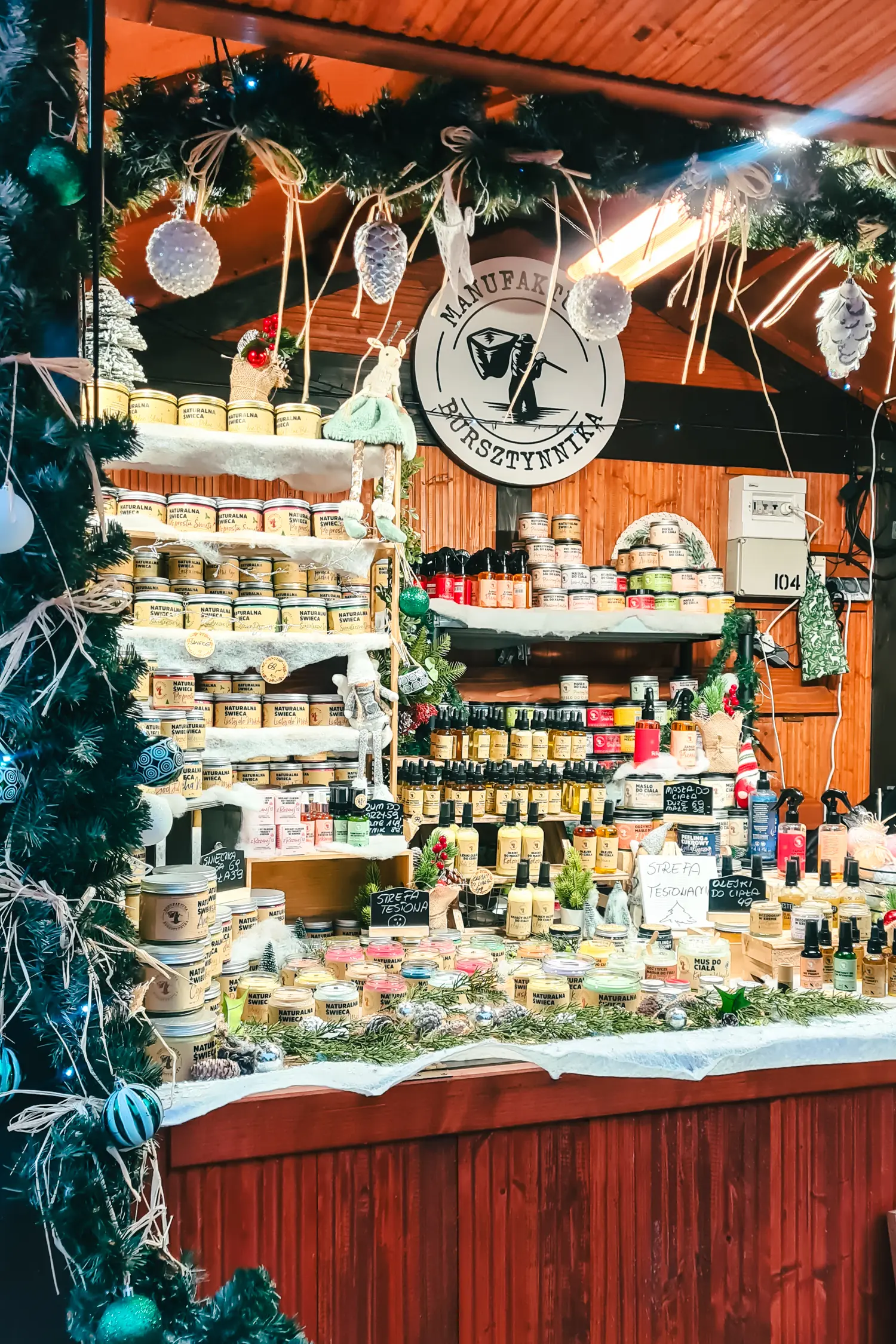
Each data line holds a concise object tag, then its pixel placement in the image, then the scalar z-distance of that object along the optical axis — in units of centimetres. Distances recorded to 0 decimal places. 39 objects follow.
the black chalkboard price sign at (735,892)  251
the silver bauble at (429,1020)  204
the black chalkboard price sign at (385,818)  323
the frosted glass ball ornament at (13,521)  118
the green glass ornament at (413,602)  371
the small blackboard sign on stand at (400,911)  243
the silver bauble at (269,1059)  188
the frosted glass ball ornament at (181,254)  176
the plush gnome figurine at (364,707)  342
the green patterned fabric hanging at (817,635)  538
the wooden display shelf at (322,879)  327
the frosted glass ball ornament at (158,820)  153
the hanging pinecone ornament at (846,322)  213
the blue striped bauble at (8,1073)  134
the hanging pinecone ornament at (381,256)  191
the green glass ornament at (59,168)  132
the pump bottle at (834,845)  313
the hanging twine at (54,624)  132
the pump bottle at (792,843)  326
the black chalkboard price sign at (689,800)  327
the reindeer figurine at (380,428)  331
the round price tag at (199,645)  313
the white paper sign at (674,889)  269
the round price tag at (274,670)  329
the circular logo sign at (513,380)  479
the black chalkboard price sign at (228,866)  219
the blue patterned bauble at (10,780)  133
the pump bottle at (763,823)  391
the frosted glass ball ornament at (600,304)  203
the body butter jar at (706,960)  238
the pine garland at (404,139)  165
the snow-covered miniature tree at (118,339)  333
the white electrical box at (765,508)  526
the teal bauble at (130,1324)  121
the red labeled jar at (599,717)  454
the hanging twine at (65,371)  131
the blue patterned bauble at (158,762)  141
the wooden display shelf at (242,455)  326
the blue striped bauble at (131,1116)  129
